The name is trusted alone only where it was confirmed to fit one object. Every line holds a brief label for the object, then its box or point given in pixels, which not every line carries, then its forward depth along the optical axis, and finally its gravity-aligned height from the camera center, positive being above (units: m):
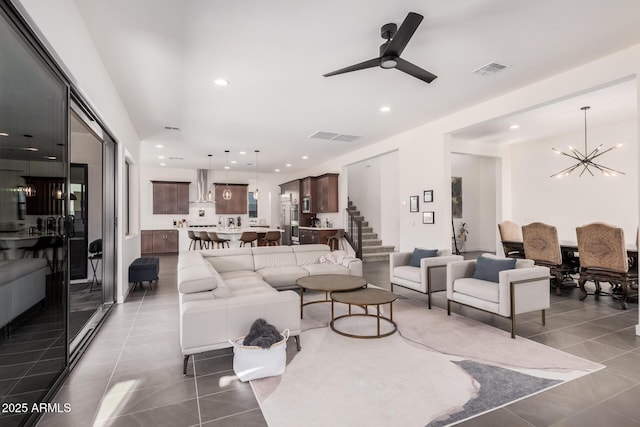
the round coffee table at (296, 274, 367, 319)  3.64 -0.81
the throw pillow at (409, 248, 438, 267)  4.86 -0.61
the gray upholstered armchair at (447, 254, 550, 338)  3.36 -0.83
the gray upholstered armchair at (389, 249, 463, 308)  4.40 -0.84
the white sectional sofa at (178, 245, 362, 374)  2.58 -0.82
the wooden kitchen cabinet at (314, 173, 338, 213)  9.52 +0.74
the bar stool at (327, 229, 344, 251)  9.10 -0.68
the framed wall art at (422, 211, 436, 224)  6.02 -0.02
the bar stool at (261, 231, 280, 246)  8.00 -0.50
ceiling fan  2.57 +1.53
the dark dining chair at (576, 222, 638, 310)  4.25 -0.62
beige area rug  2.04 -1.27
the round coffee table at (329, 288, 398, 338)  3.30 -0.89
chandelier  6.17 +1.08
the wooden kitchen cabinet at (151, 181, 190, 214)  10.81 +0.73
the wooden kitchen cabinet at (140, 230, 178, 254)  10.27 -0.77
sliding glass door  1.76 -0.03
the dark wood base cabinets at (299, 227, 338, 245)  9.20 -0.53
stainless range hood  11.41 +1.16
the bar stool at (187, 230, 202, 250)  8.90 -0.52
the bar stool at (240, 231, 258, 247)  7.49 -0.45
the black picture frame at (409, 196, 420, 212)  6.43 +0.25
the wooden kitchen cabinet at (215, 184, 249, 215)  11.56 +0.61
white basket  2.43 -1.13
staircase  9.05 -0.94
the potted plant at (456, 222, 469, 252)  10.12 -0.67
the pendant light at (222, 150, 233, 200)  8.69 +0.74
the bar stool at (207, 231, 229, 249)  7.65 -0.49
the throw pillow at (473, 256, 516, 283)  3.78 -0.63
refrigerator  11.55 +0.00
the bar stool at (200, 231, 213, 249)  8.00 -0.48
